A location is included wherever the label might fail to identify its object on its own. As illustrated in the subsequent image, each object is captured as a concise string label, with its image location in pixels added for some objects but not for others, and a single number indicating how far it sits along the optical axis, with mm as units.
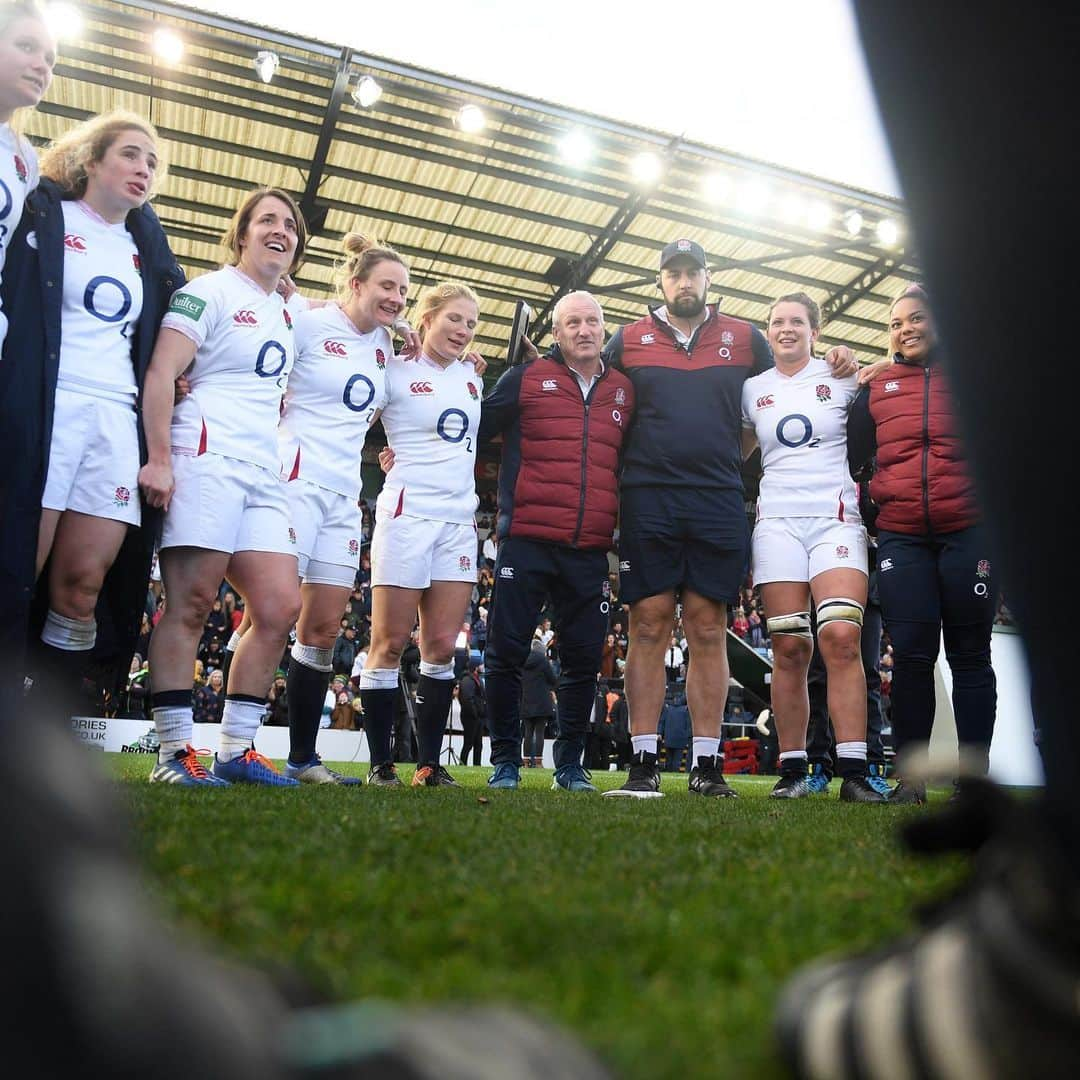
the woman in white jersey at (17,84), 3232
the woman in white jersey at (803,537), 5055
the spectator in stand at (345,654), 16500
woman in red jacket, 4742
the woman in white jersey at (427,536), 5141
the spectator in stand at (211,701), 13992
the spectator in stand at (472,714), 14727
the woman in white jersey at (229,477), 3867
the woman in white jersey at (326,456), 4797
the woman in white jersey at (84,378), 3271
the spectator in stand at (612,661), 19203
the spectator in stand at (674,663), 17891
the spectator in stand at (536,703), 14469
